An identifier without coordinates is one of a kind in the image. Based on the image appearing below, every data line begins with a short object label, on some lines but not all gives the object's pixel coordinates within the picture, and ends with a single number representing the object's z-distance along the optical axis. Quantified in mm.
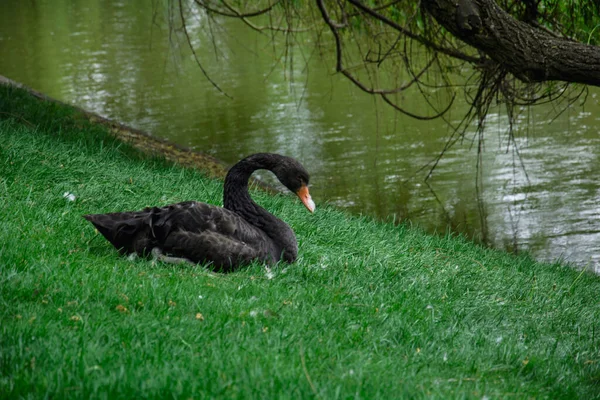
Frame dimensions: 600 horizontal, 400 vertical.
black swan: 10539
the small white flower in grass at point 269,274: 10687
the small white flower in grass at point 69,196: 13453
